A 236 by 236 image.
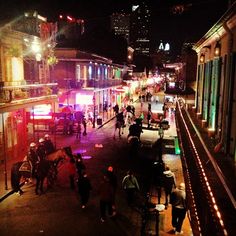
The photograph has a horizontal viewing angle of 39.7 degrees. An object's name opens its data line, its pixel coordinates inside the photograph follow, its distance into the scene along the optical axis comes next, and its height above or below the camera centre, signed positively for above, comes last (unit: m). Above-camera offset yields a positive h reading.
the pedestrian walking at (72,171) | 15.12 -4.40
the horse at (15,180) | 14.48 -4.69
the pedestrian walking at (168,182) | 13.33 -4.31
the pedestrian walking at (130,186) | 13.20 -4.43
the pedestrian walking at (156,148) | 19.38 -5.02
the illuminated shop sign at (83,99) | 31.72 -2.28
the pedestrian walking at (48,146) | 18.14 -3.98
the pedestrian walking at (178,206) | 10.58 -4.18
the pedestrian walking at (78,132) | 27.66 -4.78
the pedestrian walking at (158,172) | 14.65 -4.42
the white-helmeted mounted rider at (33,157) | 16.08 -4.08
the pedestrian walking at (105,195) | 11.75 -4.27
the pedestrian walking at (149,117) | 33.70 -4.29
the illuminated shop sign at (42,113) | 22.45 -2.60
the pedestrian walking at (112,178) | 12.85 -4.05
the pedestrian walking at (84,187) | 12.71 -4.33
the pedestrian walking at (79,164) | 15.21 -4.13
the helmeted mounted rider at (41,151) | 16.52 -3.95
